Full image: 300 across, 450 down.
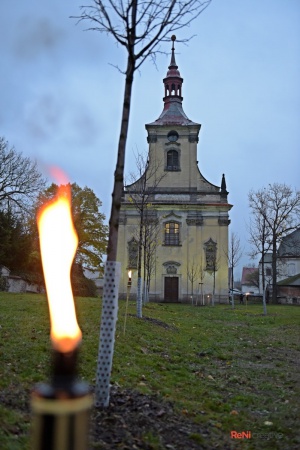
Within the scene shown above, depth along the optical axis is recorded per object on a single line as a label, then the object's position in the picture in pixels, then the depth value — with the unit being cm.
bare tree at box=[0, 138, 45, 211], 3191
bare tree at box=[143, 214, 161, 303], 2755
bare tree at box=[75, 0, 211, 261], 576
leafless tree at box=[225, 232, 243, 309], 3917
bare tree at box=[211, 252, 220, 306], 4082
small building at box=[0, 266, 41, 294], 2738
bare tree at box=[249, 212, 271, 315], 3841
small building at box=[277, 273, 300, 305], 4575
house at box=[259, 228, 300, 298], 6012
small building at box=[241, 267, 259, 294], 7919
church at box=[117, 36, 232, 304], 4125
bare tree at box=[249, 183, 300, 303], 4425
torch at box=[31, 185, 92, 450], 113
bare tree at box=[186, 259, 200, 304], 4112
